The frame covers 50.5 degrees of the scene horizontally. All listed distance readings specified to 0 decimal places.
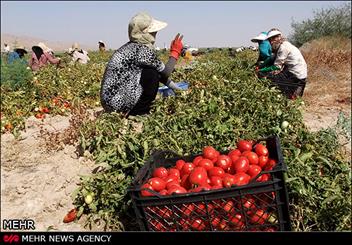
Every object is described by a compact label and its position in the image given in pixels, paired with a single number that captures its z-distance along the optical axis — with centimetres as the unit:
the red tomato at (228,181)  219
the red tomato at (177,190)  217
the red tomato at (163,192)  222
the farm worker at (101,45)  1413
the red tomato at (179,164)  258
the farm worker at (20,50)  944
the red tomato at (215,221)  210
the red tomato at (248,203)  207
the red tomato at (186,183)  235
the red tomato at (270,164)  236
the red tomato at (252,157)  246
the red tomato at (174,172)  247
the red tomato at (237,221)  209
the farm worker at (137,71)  409
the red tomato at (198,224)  212
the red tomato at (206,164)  244
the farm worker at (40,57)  803
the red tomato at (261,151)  253
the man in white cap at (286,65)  551
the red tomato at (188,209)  210
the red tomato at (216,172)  235
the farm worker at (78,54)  1102
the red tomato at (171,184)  228
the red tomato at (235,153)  257
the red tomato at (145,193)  215
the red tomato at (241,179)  220
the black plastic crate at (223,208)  204
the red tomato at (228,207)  206
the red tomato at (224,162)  248
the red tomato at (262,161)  248
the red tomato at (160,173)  246
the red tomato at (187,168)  248
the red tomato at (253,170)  233
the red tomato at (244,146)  264
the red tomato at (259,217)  210
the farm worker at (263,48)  613
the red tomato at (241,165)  237
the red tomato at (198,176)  226
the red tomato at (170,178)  237
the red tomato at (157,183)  228
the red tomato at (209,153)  257
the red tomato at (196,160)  254
